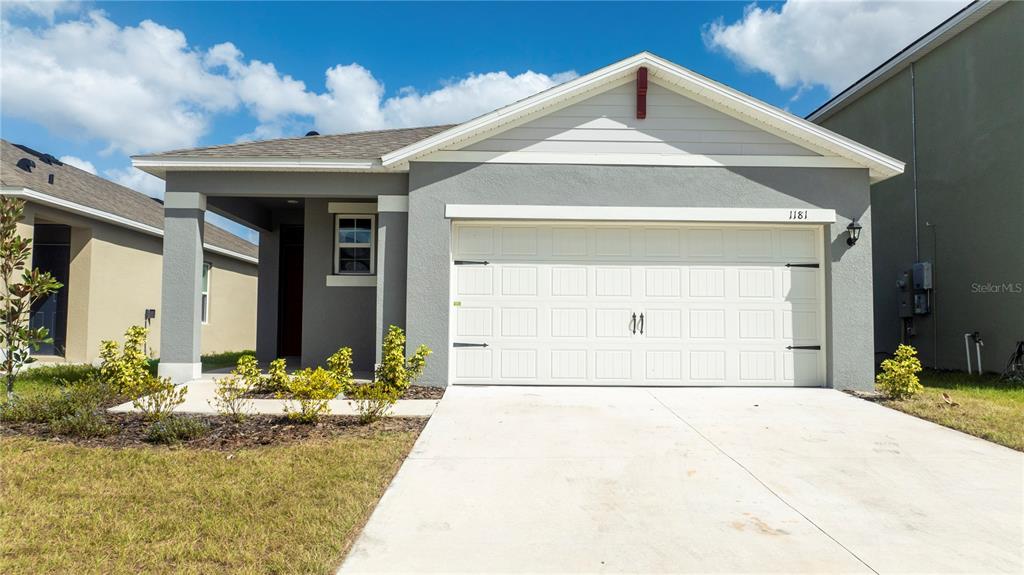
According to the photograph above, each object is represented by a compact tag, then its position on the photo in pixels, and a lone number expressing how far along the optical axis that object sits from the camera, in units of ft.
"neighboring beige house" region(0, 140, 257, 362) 35.09
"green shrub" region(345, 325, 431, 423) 22.00
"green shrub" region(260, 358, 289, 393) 22.13
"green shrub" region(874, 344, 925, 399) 23.39
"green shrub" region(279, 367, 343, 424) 18.56
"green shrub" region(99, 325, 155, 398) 21.74
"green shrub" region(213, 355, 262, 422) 18.81
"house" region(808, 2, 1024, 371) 31.32
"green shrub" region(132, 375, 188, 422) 18.12
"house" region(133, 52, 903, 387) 26.55
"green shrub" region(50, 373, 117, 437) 17.20
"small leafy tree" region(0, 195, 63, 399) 19.24
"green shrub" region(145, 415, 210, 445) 16.49
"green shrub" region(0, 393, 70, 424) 18.51
